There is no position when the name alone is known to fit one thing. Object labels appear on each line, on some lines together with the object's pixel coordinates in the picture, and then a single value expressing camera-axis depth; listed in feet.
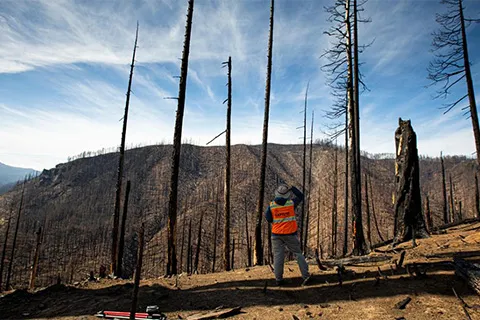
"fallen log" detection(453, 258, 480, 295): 12.14
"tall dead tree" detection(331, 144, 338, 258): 59.90
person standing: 16.90
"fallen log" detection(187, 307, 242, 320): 12.99
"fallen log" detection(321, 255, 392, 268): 19.14
